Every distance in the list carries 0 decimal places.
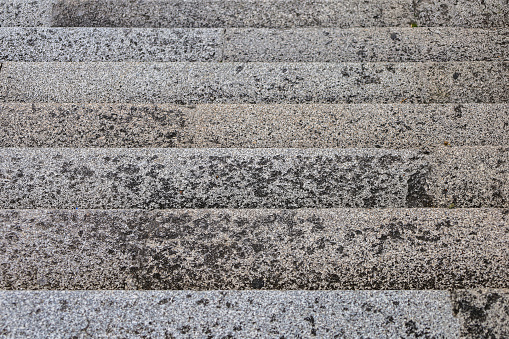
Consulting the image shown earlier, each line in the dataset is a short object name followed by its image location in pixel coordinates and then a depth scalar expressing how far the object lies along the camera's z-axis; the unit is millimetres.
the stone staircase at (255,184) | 1327
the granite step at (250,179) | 1778
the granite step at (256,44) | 2744
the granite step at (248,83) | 2402
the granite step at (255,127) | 2098
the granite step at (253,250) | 1465
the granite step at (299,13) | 3074
